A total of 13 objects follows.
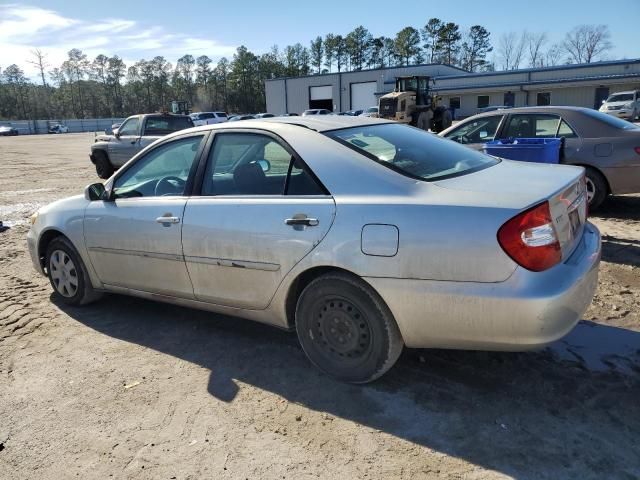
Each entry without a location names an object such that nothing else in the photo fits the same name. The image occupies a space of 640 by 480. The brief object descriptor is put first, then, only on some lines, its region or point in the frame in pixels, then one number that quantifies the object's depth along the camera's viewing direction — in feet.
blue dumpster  18.66
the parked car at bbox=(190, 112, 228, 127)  135.74
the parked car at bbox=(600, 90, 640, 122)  99.60
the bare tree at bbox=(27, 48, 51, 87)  358.74
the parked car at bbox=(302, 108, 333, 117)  152.44
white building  140.87
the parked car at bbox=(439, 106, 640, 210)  21.72
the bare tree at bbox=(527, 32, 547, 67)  345.51
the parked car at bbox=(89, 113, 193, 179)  44.06
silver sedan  8.64
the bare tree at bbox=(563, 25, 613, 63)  317.63
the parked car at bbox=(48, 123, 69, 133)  251.37
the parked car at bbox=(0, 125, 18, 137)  232.73
